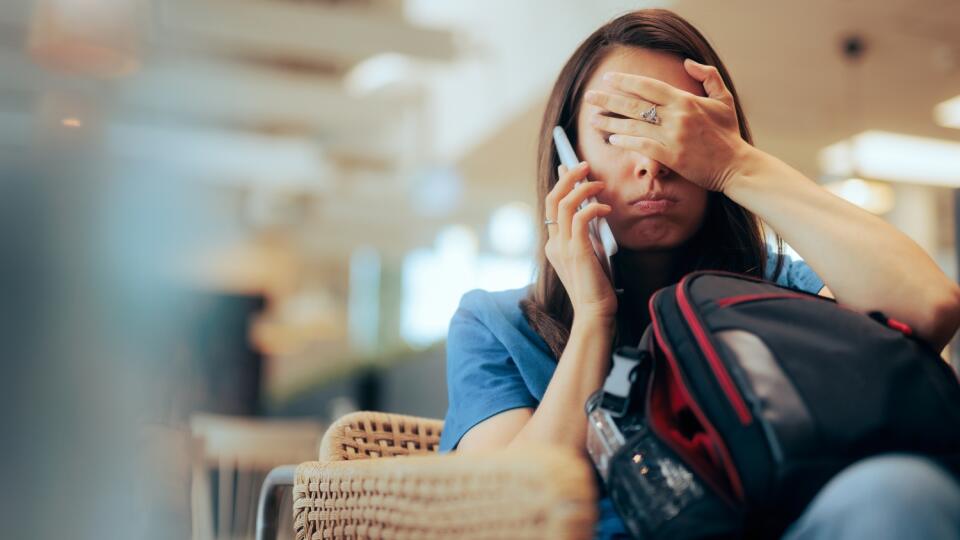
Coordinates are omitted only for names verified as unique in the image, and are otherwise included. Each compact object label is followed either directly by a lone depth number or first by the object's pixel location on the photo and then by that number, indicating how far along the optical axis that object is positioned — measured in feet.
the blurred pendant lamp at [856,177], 17.92
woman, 3.07
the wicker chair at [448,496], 1.91
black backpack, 2.28
